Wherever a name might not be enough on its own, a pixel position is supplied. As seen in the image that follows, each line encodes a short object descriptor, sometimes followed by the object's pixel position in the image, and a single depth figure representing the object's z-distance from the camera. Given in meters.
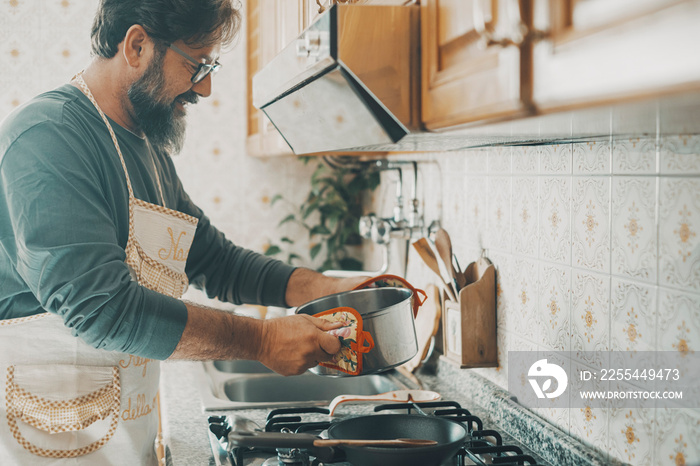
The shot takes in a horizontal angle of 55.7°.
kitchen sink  1.89
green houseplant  2.70
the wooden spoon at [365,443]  1.05
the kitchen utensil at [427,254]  1.65
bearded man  1.06
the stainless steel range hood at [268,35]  1.53
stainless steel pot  1.13
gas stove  1.07
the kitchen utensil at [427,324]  1.74
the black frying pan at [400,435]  1.02
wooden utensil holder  1.48
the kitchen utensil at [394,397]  1.46
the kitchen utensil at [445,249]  1.59
